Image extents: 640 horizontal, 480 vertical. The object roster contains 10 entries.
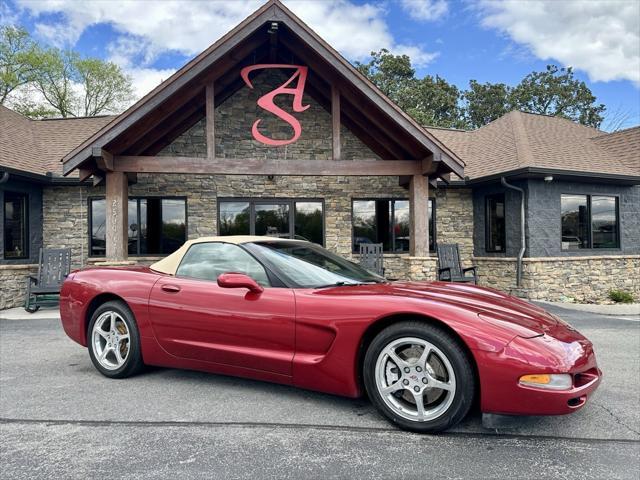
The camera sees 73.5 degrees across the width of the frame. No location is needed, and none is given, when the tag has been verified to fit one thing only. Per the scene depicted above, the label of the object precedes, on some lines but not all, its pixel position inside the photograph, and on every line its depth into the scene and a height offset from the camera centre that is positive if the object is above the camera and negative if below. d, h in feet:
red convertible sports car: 7.84 -1.84
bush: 34.65 -4.32
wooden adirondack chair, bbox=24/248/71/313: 27.63 -1.63
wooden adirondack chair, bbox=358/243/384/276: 34.14 -0.71
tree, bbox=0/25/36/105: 91.40 +41.88
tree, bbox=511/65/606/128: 107.45 +37.38
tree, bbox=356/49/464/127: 98.89 +37.49
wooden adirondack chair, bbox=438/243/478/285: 33.24 -1.50
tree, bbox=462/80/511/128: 108.06 +36.46
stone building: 28.48 +4.87
